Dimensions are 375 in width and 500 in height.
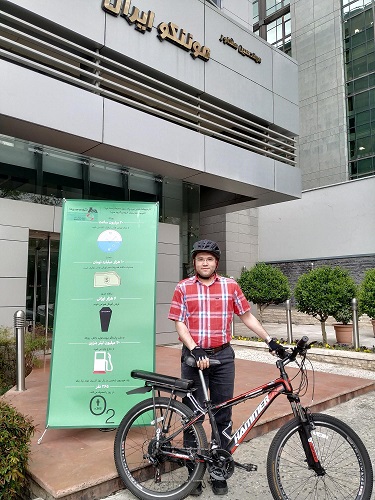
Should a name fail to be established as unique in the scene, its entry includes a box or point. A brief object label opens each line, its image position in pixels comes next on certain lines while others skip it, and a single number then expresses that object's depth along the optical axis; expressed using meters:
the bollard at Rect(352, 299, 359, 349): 9.07
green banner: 3.88
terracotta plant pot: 10.71
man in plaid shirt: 3.24
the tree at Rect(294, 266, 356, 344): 9.95
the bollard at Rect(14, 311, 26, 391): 5.72
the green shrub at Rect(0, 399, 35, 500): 2.74
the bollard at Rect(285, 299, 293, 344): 10.53
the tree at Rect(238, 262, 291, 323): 13.84
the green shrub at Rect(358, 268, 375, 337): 9.37
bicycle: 2.71
